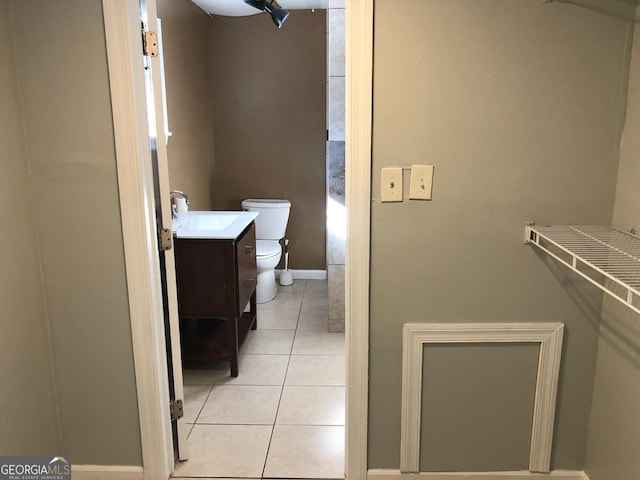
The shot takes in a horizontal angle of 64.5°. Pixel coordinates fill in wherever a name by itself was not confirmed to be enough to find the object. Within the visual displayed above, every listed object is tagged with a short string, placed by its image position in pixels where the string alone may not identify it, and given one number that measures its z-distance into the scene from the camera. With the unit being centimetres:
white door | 186
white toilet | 412
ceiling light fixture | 355
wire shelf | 133
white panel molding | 188
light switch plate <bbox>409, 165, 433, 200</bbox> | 177
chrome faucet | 316
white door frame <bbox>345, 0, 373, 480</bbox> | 168
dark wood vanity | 273
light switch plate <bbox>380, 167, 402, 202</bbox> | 177
